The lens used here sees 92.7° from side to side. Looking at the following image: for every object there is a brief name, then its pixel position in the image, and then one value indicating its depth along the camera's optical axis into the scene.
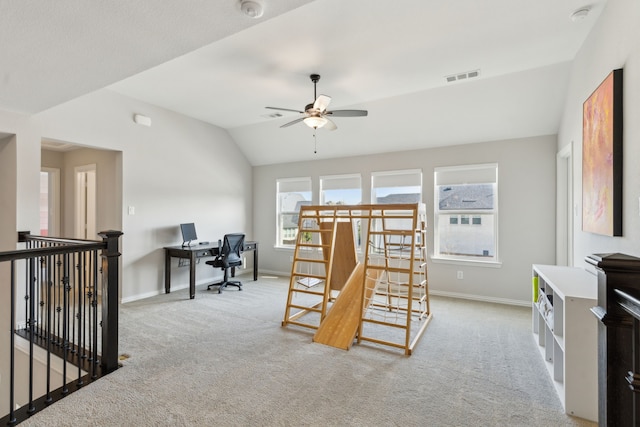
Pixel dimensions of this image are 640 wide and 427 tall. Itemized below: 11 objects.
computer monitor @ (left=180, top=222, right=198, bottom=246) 5.09
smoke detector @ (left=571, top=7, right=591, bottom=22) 2.47
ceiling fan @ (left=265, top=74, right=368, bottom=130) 3.42
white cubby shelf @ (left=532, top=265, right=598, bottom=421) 2.02
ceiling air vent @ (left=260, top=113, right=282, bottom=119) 5.15
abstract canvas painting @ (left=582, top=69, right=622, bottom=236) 2.15
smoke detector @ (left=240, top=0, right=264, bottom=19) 1.62
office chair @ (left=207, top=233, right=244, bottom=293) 5.07
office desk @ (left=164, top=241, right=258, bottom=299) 4.72
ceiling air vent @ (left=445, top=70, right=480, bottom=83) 3.58
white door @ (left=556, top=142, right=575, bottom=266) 3.93
